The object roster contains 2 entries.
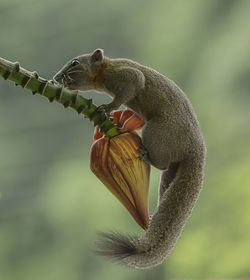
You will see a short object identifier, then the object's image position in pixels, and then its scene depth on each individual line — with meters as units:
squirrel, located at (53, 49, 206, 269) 5.24
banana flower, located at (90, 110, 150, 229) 5.22
